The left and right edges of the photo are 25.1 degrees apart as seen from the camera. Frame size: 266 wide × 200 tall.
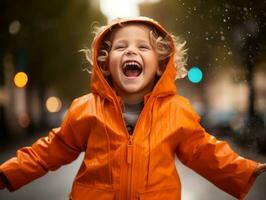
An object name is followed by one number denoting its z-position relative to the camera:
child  2.73
